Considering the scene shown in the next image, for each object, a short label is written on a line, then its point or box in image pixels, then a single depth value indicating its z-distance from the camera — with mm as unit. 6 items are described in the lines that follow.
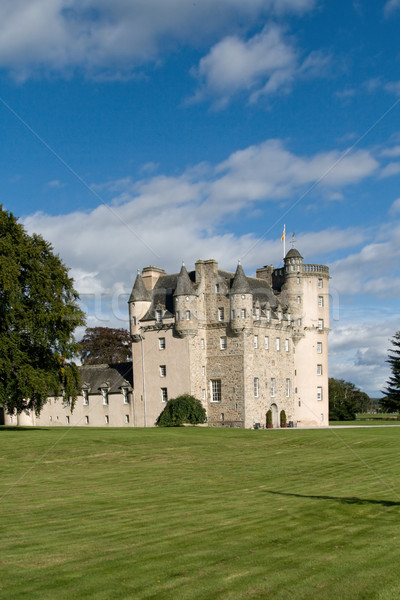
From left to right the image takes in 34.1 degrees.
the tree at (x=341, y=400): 92688
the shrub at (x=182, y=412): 57594
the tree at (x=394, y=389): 82875
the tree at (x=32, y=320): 39469
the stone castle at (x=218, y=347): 59094
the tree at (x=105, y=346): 87250
